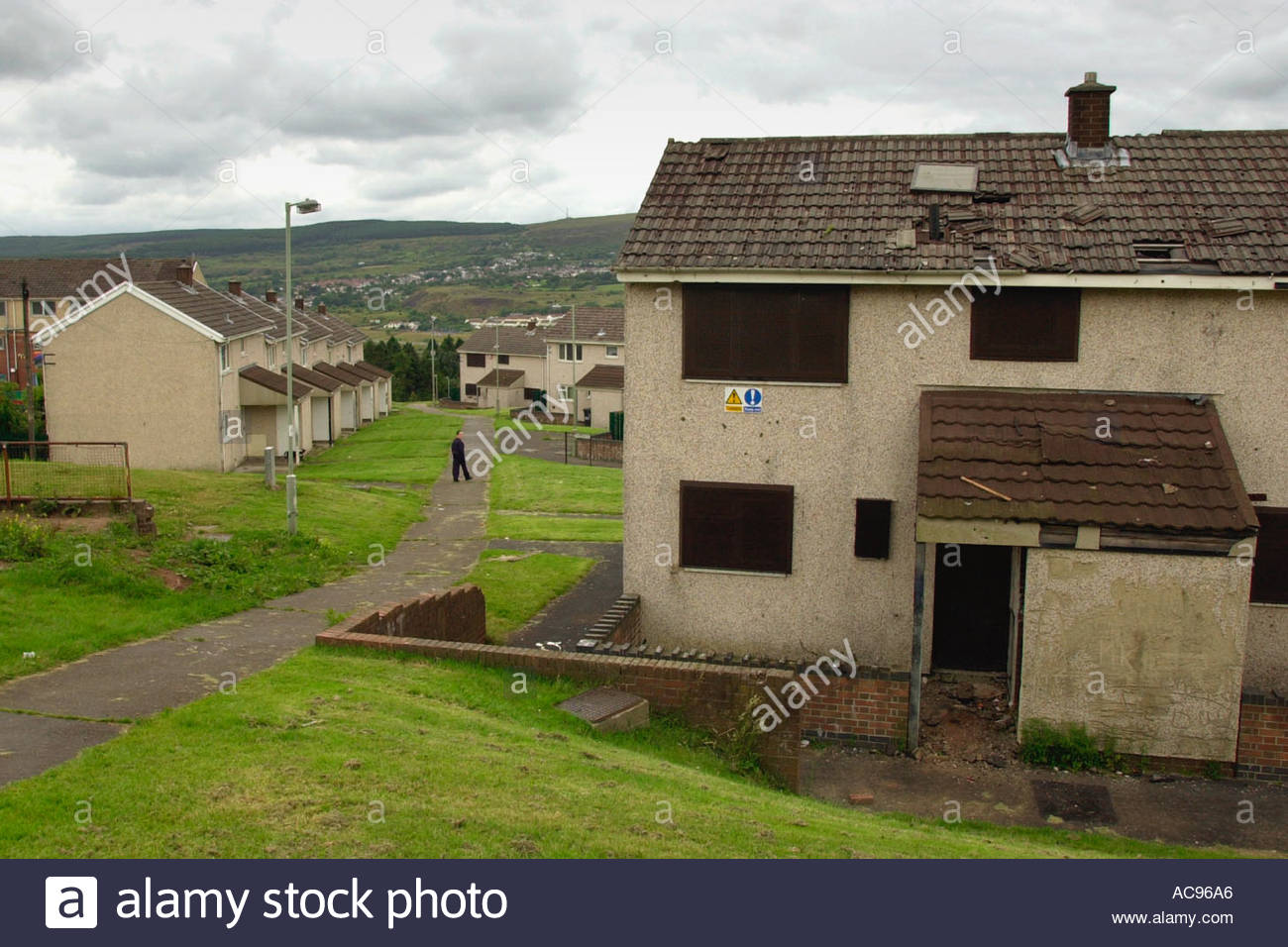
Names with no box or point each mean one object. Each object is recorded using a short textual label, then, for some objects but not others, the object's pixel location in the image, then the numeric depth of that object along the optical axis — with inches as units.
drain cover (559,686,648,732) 429.7
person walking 1429.6
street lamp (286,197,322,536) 840.9
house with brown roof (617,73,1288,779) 472.4
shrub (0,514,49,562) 585.9
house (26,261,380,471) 1432.1
